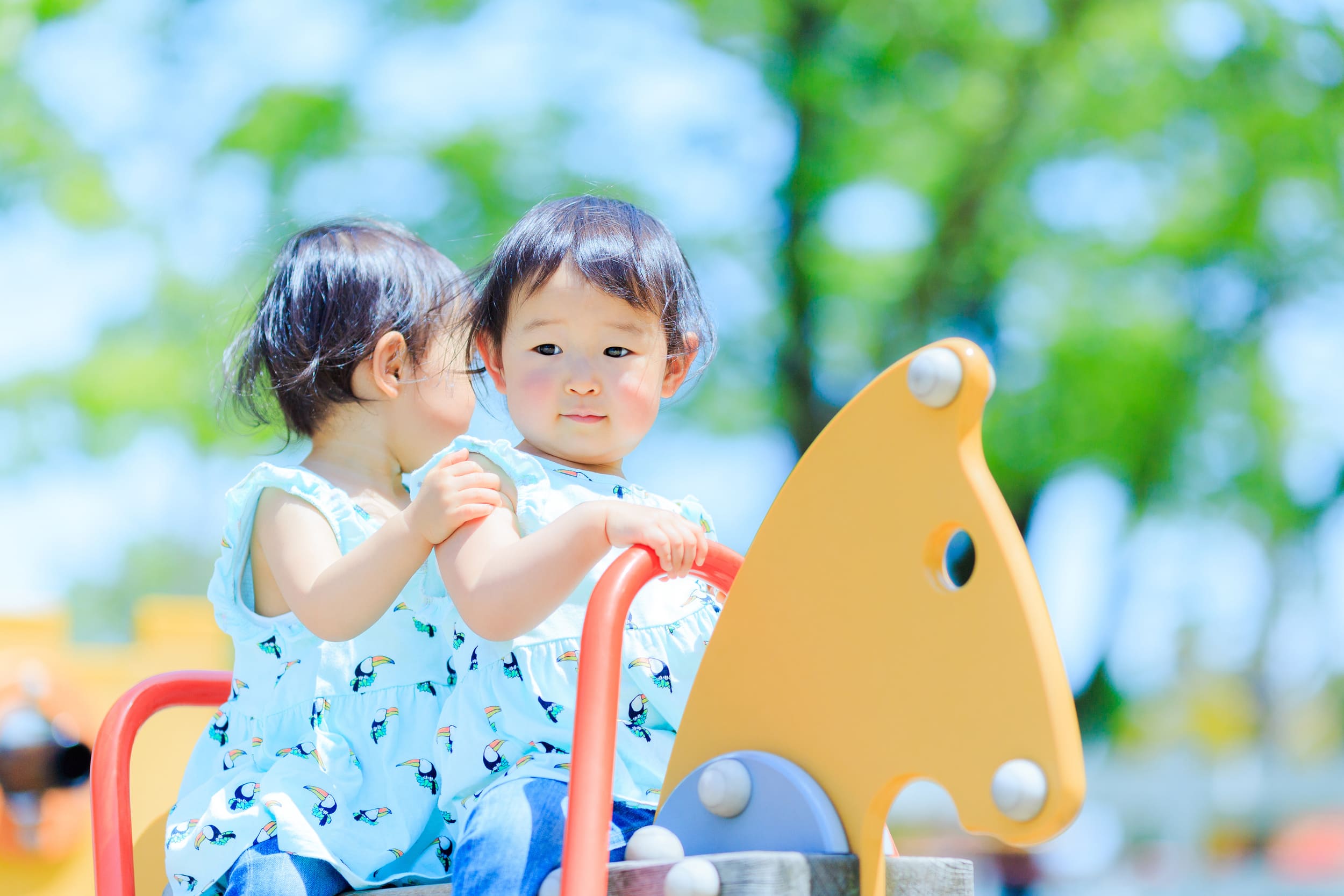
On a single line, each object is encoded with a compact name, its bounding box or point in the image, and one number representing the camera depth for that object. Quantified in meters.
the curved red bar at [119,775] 2.94
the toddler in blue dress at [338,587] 2.88
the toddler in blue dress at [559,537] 2.80
